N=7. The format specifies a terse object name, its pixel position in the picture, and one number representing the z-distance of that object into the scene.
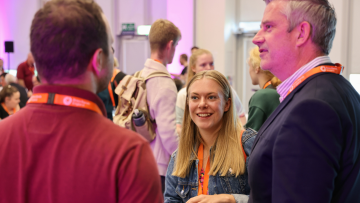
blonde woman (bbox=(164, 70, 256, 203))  1.71
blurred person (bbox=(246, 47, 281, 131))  2.55
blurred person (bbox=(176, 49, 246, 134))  3.27
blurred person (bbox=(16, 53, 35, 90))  8.38
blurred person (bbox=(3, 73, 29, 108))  5.70
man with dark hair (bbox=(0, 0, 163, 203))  0.79
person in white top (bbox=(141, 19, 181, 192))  2.42
